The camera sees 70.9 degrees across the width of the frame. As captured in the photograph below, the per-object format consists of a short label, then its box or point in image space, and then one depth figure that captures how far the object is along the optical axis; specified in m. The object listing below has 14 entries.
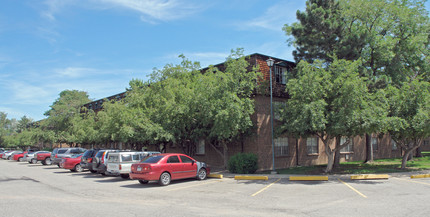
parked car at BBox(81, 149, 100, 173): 19.69
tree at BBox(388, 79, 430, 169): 17.05
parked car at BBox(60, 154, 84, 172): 22.34
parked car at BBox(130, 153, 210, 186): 13.98
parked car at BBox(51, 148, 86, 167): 26.64
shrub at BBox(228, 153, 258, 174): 18.42
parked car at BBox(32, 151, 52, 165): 32.27
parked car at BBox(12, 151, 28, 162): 42.20
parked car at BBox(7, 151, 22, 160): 45.73
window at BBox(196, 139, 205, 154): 25.41
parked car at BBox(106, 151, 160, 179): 16.48
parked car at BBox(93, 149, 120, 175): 18.12
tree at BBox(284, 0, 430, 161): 20.23
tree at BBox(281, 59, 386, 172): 15.23
